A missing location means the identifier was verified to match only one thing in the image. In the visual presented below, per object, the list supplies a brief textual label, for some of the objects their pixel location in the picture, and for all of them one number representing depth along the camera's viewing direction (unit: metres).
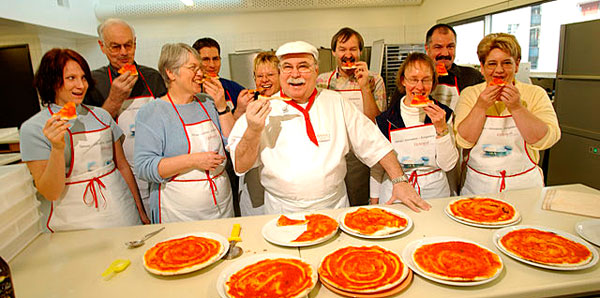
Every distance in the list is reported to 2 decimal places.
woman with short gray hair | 2.09
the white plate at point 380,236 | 1.55
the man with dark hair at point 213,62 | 3.12
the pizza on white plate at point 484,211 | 1.65
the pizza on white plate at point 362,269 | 1.20
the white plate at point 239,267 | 1.24
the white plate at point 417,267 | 1.20
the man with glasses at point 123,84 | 2.53
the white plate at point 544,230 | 1.26
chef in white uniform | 2.06
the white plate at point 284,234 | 1.51
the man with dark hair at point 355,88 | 2.89
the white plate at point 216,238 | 1.43
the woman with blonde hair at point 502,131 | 2.26
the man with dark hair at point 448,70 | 2.92
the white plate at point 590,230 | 1.47
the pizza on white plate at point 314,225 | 1.55
